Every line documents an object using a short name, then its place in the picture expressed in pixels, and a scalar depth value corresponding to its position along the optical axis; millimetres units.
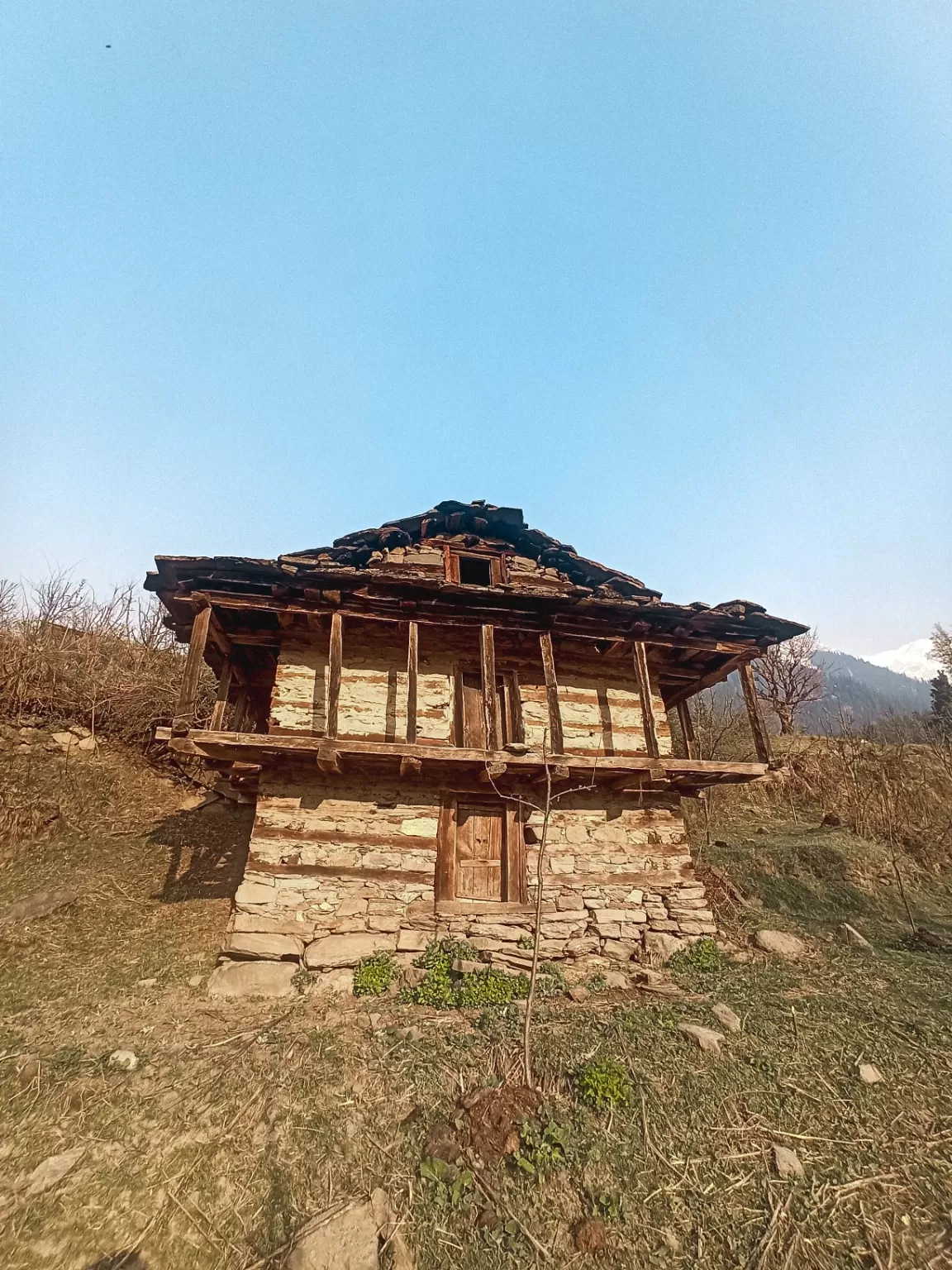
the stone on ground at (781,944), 9086
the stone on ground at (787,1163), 4574
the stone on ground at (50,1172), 4332
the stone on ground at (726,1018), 6656
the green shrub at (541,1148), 4586
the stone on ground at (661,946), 8891
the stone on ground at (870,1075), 5648
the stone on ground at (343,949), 7875
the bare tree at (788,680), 26922
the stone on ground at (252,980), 7480
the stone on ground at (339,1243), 3840
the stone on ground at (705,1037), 6129
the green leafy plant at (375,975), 7605
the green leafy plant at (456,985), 7398
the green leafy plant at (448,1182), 4328
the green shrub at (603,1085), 5262
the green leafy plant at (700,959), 8633
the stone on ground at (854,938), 9555
